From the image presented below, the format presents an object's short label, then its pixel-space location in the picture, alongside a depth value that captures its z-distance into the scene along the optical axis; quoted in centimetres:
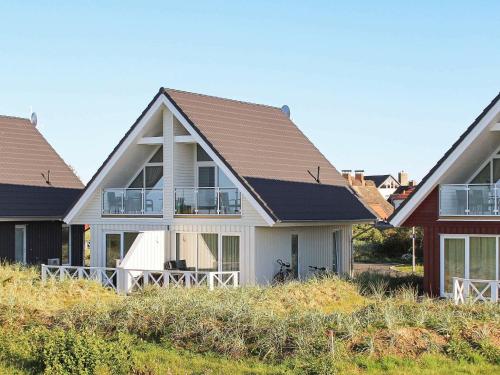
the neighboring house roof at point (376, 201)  6297
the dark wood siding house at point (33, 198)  3180
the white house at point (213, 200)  2634
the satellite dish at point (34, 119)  3703
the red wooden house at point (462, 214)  2339
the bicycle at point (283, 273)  2643
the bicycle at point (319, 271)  2722
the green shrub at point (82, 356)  1561
